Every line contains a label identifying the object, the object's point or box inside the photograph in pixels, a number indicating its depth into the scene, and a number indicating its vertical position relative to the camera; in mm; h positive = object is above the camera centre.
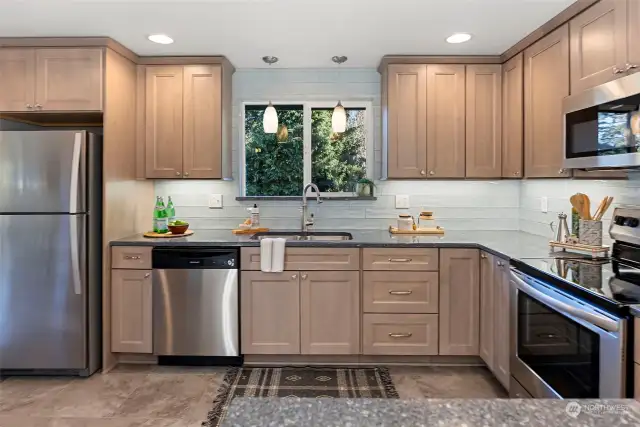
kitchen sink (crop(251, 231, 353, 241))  3594 -218
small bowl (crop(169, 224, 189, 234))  3367 -162
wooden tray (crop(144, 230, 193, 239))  3233 -202
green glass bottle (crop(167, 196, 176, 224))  3594 -32
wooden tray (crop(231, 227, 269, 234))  3479 -181
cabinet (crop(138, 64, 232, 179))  3420 +664
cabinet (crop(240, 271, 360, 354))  3033 -710
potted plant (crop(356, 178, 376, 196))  3691 +174
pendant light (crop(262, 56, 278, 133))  3527 +700
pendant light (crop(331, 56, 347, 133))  3498 +702
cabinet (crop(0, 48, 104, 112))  2992 +861
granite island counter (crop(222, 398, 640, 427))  601 -289
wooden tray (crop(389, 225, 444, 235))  3408 -176
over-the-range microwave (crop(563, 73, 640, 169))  1858 +381
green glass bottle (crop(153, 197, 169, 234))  3383 -95
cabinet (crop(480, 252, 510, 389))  2550 -652
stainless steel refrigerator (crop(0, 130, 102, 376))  2854 -281
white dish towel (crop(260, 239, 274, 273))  2986 -310
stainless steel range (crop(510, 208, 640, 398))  1488 -446
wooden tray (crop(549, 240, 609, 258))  2352 -218
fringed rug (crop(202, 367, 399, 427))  2695 -1119
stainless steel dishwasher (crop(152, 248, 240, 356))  3031 -622
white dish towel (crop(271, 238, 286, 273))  2994 -317
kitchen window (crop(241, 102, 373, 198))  3816 +462
